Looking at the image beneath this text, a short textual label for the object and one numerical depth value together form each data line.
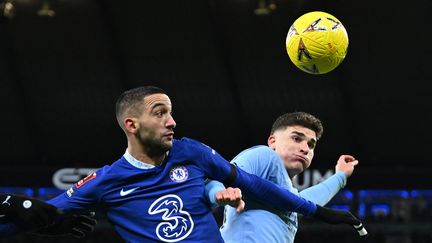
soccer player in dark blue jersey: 7.61
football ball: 11.04
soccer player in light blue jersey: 8.61
